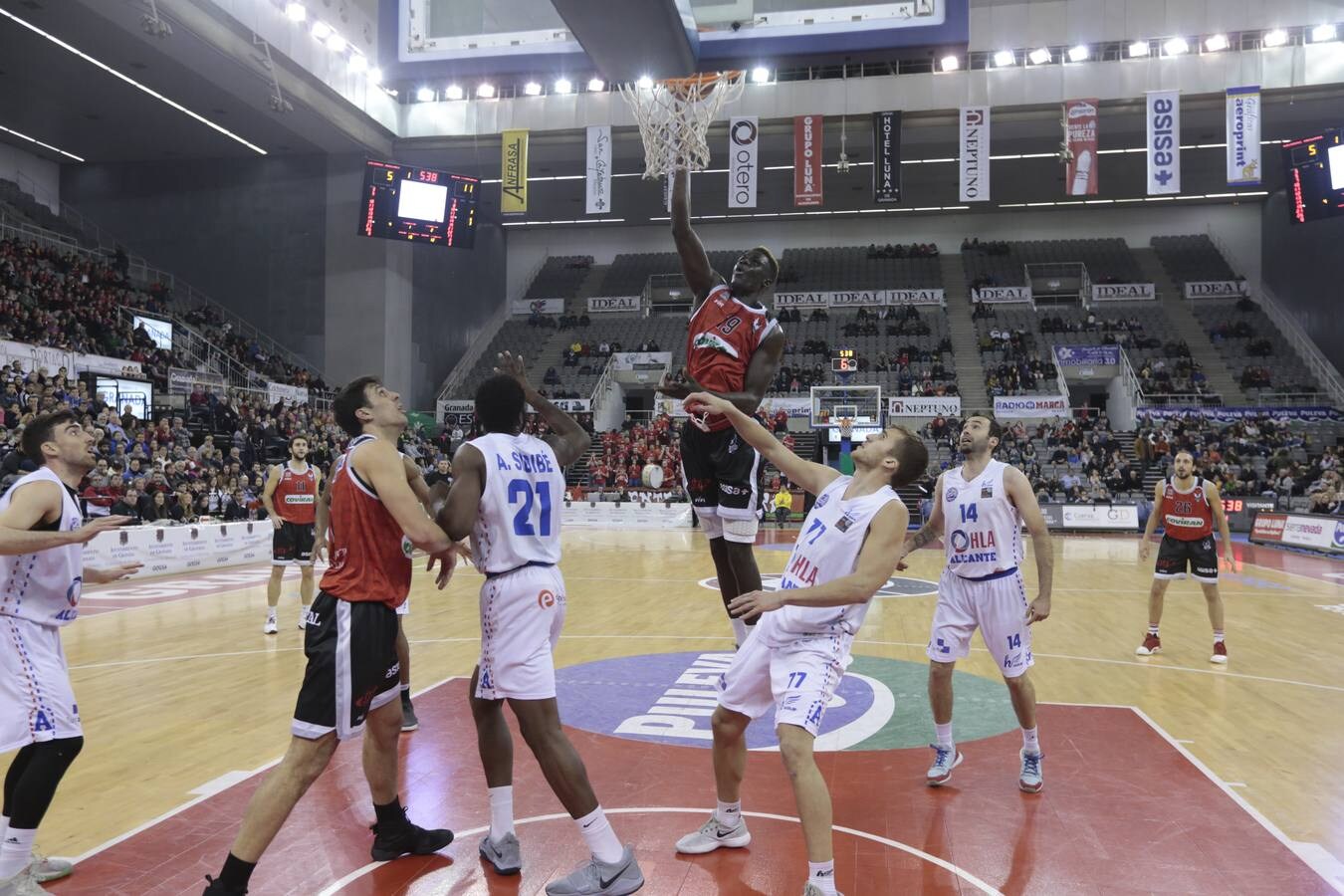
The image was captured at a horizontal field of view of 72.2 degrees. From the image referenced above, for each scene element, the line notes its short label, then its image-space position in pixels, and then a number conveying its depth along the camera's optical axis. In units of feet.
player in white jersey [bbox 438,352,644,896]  11.85
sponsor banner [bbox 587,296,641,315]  128.67
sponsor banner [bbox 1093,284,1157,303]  118.42
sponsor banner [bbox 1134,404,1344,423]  94.94
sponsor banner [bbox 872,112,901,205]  85.56
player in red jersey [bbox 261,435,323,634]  32.12
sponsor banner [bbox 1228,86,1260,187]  76.43
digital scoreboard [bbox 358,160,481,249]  85.71
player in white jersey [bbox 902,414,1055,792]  16.28
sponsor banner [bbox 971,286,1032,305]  120.37
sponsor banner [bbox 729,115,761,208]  81.46
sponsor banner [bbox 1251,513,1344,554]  59.47
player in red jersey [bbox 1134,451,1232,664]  28.30
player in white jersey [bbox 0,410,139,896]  11.62
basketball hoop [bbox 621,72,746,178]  26.73
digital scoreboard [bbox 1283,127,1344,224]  75.25
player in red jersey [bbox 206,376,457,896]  11.07
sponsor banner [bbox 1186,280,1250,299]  117.80
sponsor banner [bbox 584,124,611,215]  84.23
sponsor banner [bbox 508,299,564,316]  129.80
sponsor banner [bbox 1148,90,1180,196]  76.07
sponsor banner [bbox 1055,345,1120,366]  105.50
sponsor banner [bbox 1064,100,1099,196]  80.07
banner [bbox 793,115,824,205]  84.53
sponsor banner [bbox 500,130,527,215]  86.89
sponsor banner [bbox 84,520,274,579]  42.63
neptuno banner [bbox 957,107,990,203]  79.82
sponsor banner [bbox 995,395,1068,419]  97.30
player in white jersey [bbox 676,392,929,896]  11.41
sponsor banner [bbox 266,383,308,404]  82.23
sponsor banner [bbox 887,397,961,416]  98.12
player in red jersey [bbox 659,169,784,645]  16.43
